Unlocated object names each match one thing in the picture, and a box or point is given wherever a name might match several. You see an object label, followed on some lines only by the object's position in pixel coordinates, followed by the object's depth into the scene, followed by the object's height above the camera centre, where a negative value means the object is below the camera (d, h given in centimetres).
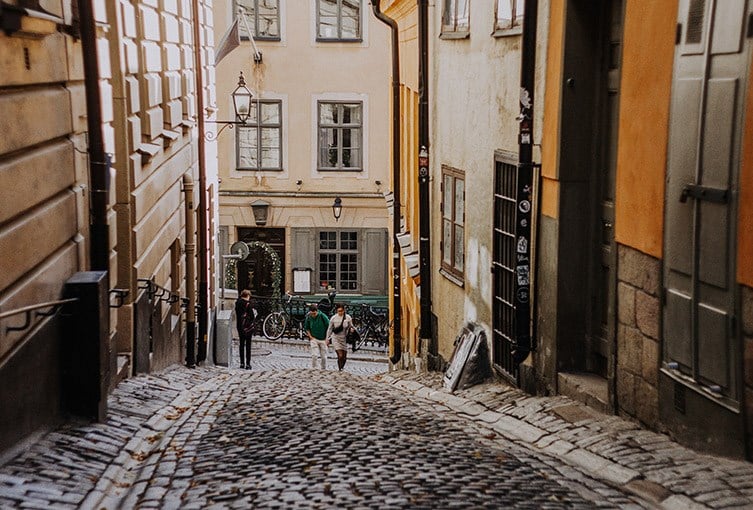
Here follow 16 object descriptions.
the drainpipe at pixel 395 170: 1930 -176
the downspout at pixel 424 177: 1598 -155
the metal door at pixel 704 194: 675 -78
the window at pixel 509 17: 1139 +46
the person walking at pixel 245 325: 2056 -457
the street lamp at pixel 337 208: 2986 -370
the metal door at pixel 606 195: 961 -109
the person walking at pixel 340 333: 2127 -489
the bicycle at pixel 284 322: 2605 -580
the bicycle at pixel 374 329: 2567 -583
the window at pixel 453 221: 1434 -198
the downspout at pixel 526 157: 1062 -85
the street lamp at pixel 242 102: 1998 -69
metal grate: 1157 -207
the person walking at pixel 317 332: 2161 -496
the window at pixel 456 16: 1403 +57
